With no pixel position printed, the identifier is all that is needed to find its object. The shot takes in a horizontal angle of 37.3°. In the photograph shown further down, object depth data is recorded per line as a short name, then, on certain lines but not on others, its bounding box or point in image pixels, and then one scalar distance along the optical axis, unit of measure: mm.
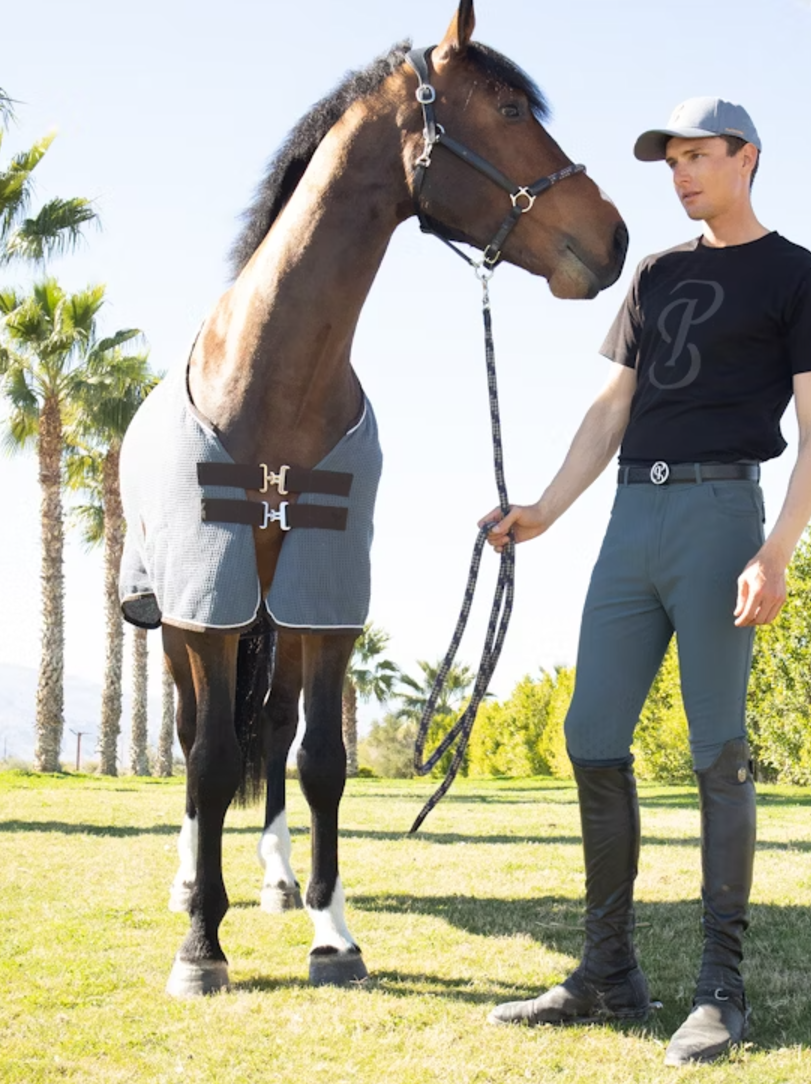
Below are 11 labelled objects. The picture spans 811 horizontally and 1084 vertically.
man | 2949
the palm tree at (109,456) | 22120
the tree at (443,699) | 39688
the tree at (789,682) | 19578
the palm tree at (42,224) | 17969
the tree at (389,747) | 41250
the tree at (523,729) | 33406
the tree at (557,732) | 28938
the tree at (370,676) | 38188
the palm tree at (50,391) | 21250
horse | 3389
